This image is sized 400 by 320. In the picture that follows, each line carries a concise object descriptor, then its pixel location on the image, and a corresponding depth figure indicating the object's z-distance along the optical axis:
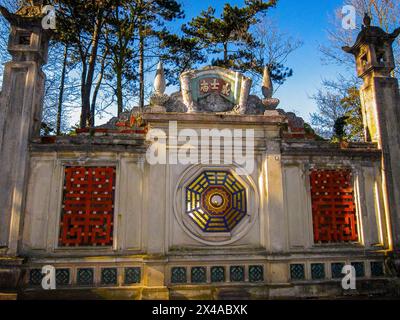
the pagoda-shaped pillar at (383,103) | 8.77
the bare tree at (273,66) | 20.19
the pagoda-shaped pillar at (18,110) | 7.56
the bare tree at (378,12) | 17.62
